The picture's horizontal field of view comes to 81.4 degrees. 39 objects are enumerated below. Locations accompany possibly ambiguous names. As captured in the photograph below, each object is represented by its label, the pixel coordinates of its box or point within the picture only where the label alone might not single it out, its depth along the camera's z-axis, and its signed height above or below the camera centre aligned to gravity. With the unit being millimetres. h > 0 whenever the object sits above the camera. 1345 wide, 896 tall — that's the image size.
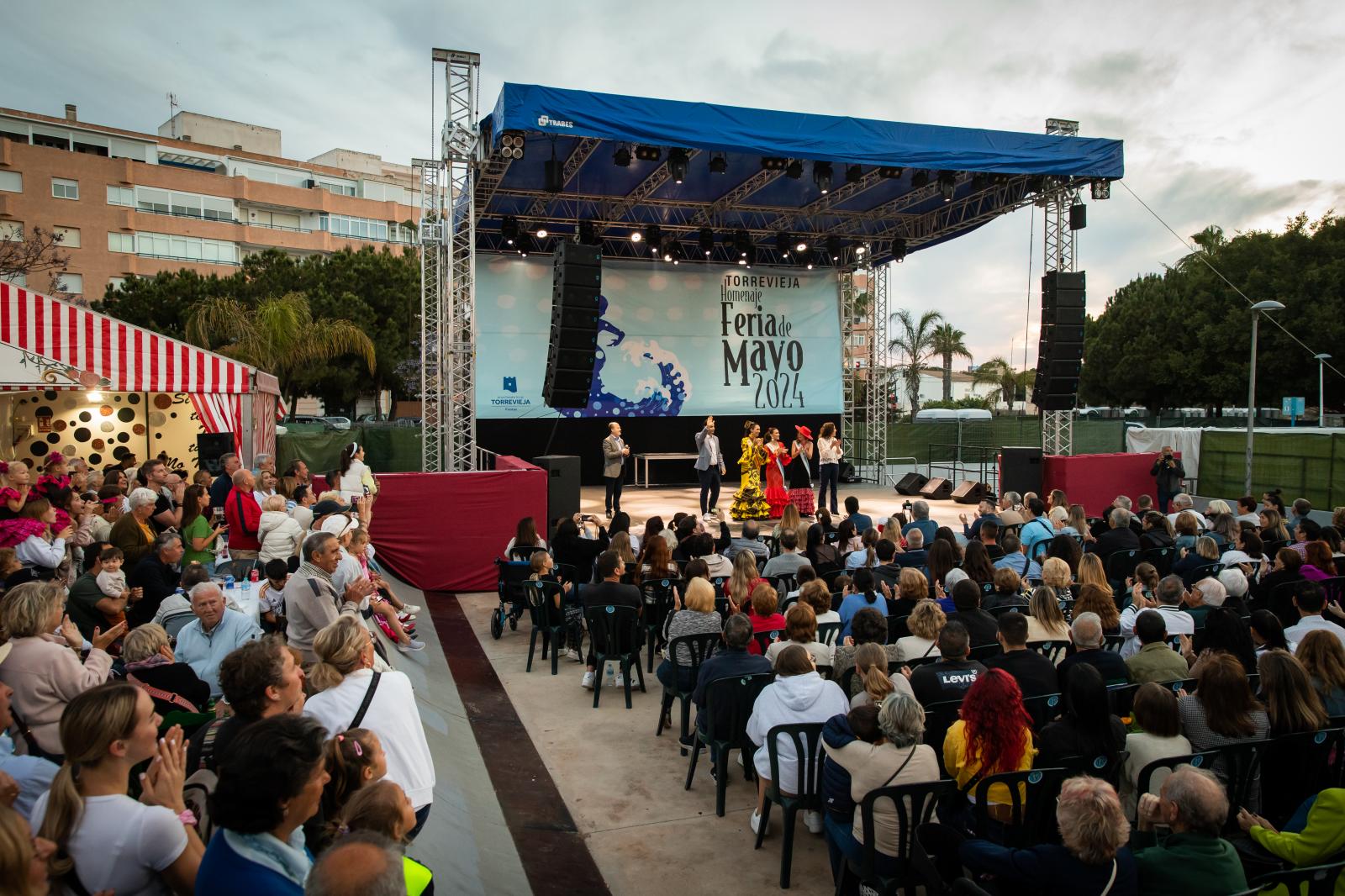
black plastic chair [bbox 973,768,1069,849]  2723 -1321
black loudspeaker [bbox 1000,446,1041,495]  13031 -668
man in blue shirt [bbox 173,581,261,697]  3826 -1082
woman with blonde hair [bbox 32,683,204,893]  1813 -942
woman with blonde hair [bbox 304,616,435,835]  2738 -1003
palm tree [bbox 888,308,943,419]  46312 +5218
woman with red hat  11969 -593
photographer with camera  12203 -649
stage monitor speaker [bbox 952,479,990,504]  14969 -1222
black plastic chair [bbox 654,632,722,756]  4641 -1341
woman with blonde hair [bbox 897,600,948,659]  4074 -1040
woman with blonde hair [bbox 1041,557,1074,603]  5109 -942
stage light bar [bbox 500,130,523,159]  10367 +3719
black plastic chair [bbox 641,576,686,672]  6043 -1341
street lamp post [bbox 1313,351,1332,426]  23169 +1835
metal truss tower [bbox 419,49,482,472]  11484 +2415
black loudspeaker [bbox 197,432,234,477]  11039 -424
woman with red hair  2838 -1120
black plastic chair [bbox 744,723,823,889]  3338 -1496
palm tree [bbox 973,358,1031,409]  55047 +3801
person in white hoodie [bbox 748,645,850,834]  3410 -1209
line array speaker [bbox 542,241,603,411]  10984 +1466
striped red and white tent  9023 +793
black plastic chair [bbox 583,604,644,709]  5401 -1477
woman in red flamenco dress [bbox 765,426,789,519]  12547 -779
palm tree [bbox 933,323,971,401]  47125 +5290
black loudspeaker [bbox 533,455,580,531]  10109 -796
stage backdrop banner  16359 +1927
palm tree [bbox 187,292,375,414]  18734 +2203
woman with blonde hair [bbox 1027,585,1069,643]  4305 -1041
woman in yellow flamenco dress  12609 -938
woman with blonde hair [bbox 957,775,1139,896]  2084 -1138
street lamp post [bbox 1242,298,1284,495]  11422 +836
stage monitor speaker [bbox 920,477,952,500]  15766 -1222
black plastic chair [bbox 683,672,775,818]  3889 -1444
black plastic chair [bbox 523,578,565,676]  6199 -1506
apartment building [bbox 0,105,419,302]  34000 +11026
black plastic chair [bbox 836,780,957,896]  2752 -1390
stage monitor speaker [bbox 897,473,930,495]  16391 -1141
